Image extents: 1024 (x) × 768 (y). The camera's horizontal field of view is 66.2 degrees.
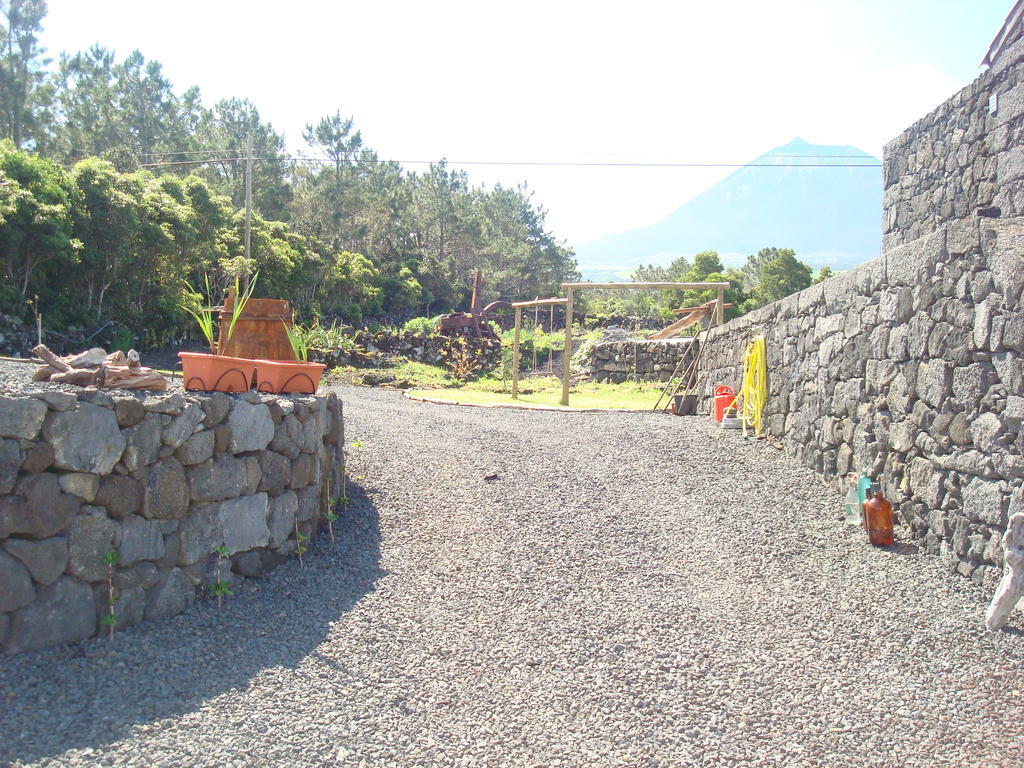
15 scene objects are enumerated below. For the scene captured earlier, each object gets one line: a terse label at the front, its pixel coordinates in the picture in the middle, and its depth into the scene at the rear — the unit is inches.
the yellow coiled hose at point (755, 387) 323.3
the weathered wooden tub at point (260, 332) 230.7
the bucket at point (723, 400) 365.1
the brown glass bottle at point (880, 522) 198.5
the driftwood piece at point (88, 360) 162.7
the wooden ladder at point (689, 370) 443.5
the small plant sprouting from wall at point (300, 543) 195.4
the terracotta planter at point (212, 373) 183.5
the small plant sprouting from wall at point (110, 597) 145.4
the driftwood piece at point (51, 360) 159.0
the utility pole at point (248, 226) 752.3
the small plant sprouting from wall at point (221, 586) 167.0
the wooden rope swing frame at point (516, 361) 523.2
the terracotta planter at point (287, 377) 205.3
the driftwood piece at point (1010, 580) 148.9
